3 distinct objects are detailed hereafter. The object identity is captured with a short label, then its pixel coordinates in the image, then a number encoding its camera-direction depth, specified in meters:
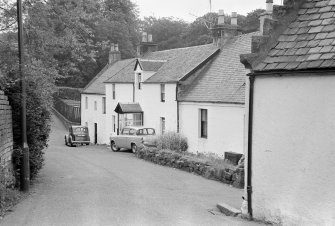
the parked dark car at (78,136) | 46.19
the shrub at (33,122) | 15.08
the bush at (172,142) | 30.47
